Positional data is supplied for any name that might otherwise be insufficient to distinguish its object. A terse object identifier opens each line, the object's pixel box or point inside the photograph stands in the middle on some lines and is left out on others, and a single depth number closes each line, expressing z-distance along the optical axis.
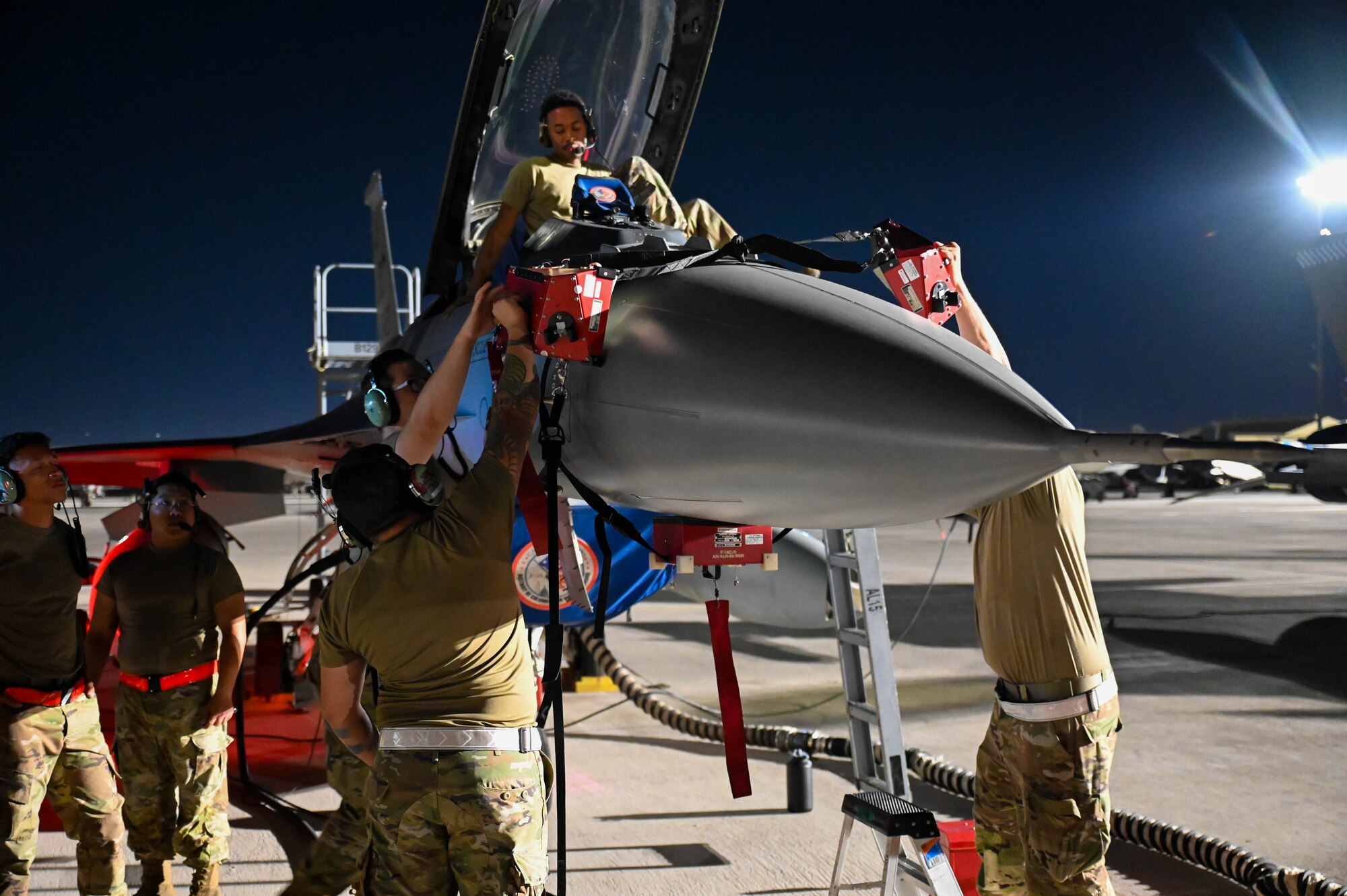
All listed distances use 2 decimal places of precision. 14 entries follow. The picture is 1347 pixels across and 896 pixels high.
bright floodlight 19.02
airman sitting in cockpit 3.06
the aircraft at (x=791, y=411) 1.44
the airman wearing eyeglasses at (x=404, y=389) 2.80
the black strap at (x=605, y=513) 2.16
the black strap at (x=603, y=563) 2.23
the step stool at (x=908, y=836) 2.66
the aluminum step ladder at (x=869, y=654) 3.57
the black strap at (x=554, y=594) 2.05
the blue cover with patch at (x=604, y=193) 2.54
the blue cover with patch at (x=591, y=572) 3.70
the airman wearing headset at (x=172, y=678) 3.67
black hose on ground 3.44
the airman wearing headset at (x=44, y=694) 3.46
